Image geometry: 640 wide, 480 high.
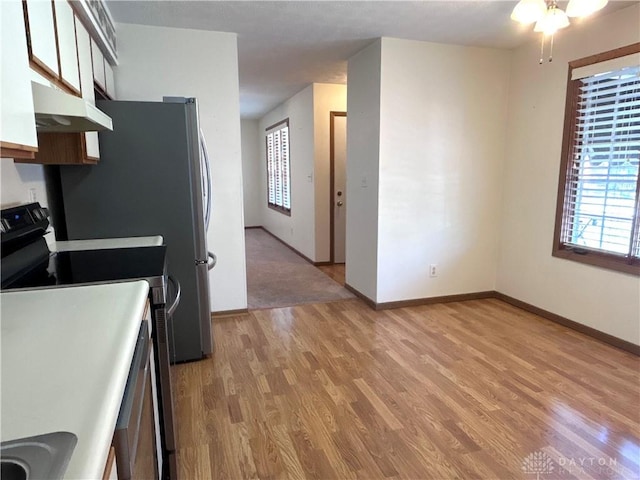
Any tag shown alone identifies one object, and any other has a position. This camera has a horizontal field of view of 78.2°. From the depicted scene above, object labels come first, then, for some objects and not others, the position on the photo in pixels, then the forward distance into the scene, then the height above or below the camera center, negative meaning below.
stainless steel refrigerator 2.32 -0.08
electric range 1.49 -0.40
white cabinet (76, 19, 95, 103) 2.01 +0.61
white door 5.24 -0.16
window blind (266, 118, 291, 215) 6.56 +0.13
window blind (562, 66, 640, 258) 2.73 +0.05
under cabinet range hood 1.23 +0.22
